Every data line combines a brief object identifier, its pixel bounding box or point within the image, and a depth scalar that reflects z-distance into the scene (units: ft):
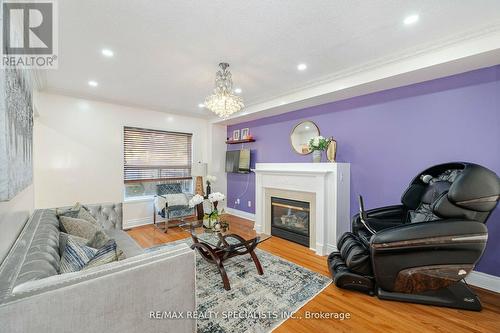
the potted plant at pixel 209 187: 17.19
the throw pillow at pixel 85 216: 8.11
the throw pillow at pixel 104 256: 4.54
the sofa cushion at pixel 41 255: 3.42
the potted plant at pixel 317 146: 11.34
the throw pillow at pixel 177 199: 14.43
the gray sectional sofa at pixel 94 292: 2.84
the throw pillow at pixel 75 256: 4.40
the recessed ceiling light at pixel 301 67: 8.99
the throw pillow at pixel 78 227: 6.99
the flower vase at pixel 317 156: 11.58
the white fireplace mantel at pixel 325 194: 10.62
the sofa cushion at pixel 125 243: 7.31
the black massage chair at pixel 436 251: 6.21
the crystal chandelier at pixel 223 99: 8.91
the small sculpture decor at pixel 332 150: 11.16
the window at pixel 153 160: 14.88
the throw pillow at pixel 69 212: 8.05
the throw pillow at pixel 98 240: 6.04
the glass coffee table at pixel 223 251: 7.78
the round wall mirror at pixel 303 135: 13.07
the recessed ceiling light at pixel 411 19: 6.04
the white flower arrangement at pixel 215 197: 9.99
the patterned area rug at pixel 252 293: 6.04
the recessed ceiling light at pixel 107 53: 7.73
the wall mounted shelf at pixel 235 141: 16.59
